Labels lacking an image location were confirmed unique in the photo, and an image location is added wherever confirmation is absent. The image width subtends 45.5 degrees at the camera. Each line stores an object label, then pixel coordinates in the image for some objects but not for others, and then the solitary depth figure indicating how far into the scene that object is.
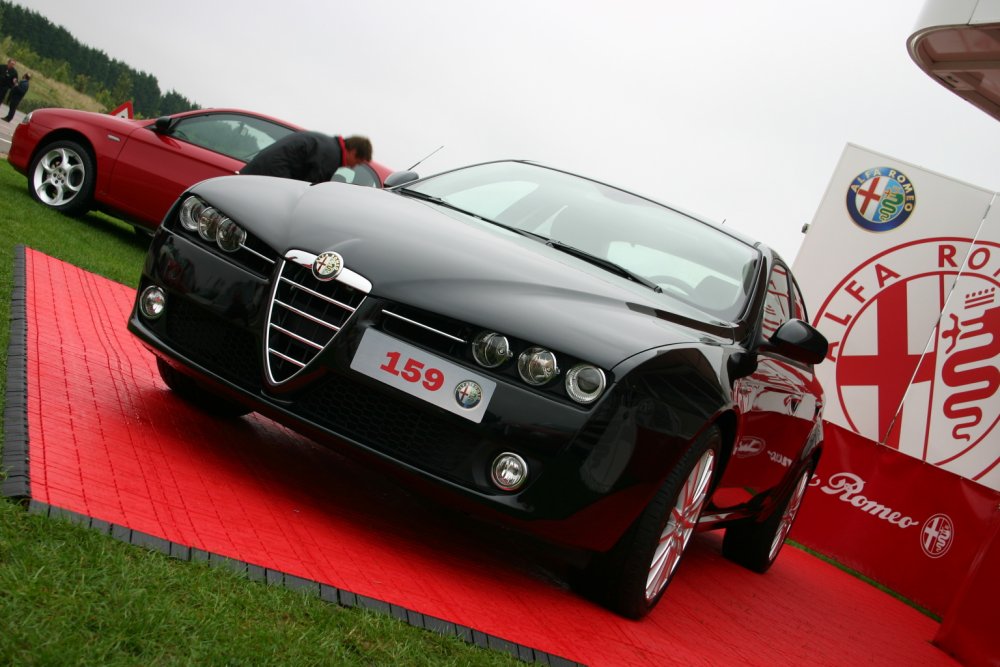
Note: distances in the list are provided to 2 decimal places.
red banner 8.59
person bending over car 9.12
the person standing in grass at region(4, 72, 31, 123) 33.41
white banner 9.14
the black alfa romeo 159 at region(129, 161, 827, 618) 3.74
